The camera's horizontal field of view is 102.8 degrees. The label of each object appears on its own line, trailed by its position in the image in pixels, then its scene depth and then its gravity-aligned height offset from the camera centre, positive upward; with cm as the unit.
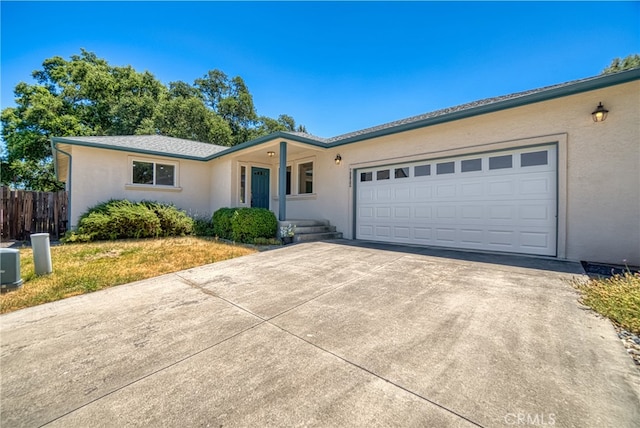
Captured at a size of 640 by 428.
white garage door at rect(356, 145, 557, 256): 545 +32
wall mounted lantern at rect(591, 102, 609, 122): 468 +188
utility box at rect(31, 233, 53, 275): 448 -74
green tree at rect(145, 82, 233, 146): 2064 +752
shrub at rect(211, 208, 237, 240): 851 -32
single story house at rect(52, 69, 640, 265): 473 +111
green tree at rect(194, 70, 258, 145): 2530 +1144
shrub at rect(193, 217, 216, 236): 968 -58
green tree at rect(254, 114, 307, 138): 2686 +978
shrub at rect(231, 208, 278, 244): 776 -34
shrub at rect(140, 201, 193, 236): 914 -23
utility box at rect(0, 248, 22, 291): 388 -88
